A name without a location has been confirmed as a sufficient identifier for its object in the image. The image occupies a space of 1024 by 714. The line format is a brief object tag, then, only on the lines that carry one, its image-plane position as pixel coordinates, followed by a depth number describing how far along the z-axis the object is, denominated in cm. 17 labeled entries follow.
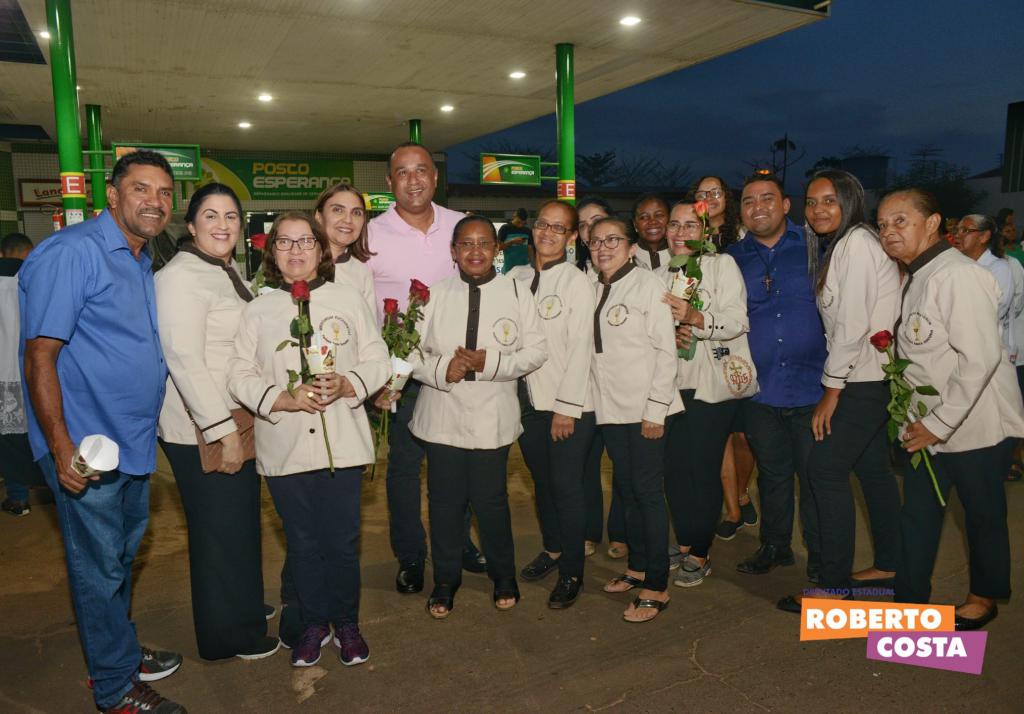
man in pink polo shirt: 396
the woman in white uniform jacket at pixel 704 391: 382
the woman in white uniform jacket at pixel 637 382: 361
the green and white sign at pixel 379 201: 1847
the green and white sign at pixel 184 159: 1056
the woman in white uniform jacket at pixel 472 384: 354
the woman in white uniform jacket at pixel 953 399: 303
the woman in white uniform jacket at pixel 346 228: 374
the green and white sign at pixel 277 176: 2073
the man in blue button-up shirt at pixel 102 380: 258
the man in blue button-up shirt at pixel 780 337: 380
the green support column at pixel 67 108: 745
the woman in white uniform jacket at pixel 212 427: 291
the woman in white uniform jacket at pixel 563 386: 365
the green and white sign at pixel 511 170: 1180
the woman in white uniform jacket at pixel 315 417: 303
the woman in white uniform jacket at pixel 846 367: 339
